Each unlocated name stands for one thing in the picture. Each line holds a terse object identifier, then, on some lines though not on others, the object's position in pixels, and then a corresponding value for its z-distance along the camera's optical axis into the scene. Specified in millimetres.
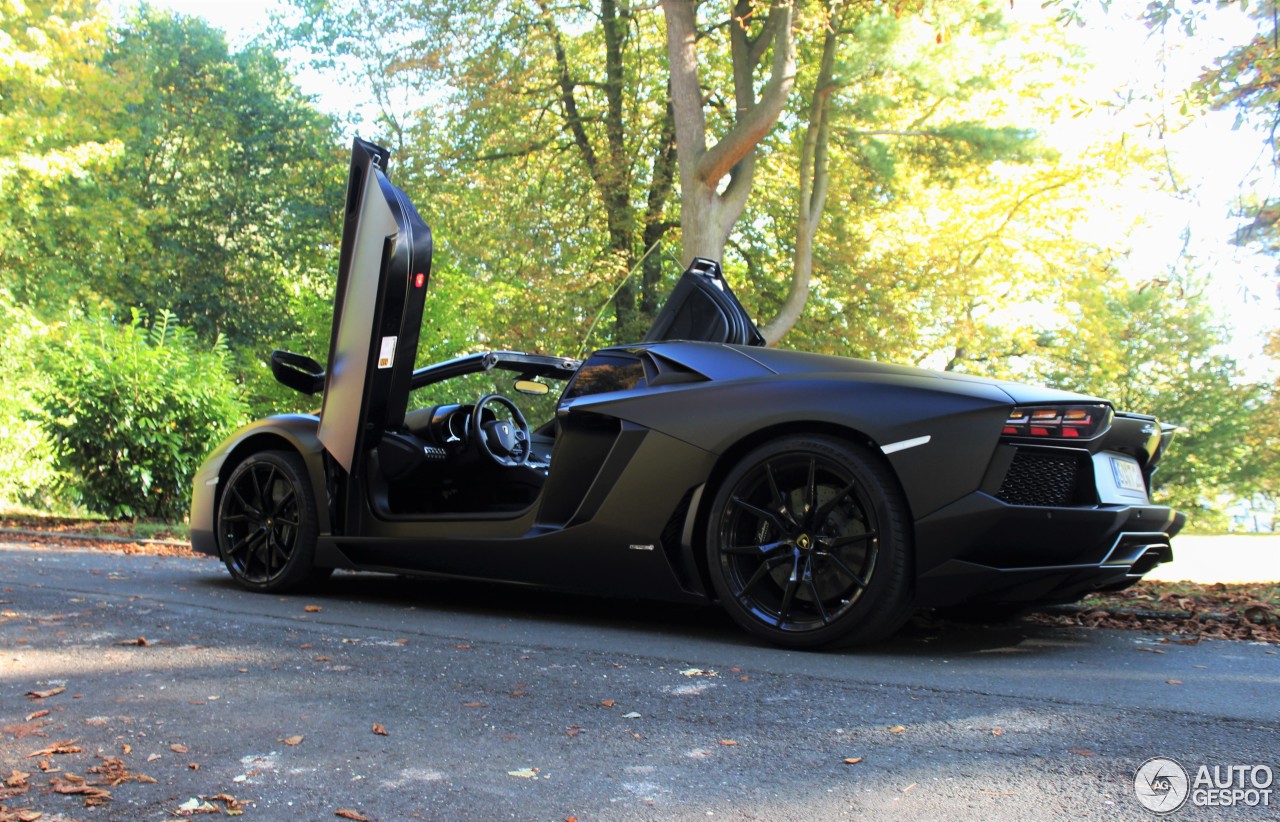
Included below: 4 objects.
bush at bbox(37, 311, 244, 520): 11797
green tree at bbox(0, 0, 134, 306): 20531
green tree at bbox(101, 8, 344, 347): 30453
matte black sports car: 4062
